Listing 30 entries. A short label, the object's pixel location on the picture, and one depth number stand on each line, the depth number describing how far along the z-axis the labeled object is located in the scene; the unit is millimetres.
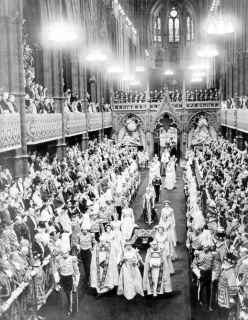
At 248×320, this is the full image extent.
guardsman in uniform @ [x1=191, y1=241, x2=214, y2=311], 9828
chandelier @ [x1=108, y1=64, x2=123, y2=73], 32922
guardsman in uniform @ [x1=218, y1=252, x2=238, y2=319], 8755
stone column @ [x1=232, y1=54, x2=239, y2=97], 32306
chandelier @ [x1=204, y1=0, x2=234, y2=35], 22634
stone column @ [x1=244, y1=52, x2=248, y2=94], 29703
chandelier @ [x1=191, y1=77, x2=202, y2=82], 45812
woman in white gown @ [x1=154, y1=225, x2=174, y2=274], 11508
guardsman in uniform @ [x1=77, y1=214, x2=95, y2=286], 11578
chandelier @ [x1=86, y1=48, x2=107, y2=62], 25319
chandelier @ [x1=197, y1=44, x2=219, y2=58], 29880
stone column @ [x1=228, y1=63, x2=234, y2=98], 34794
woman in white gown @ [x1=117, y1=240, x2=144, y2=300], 10797
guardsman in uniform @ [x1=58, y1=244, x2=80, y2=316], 9828
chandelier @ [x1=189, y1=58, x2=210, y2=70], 40025
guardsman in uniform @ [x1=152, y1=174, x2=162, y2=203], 22164
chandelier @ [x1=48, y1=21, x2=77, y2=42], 18297
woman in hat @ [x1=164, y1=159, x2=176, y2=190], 26188
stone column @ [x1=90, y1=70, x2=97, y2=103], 33594
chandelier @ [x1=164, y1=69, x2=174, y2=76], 48688
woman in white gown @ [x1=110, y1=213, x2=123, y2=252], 12258
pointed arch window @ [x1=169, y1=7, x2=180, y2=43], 49562
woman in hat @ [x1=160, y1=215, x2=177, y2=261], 13419
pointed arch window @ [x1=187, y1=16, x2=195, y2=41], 49781
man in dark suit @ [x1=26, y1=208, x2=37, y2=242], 12141
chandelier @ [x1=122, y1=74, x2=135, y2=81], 39003
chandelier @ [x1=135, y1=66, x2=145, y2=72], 43344
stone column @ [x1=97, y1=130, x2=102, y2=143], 33975
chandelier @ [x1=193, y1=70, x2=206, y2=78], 42844
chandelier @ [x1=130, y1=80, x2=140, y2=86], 45669
